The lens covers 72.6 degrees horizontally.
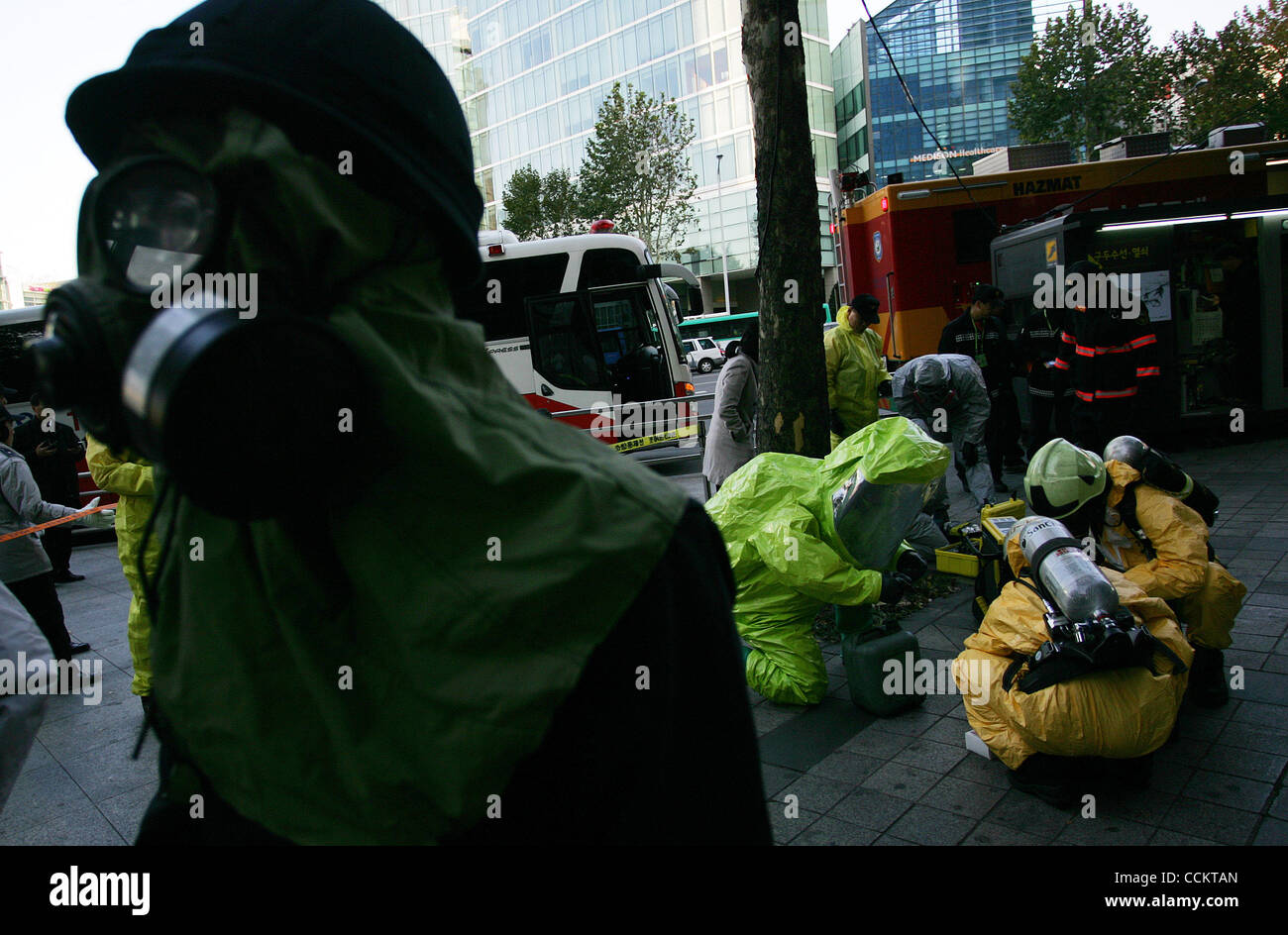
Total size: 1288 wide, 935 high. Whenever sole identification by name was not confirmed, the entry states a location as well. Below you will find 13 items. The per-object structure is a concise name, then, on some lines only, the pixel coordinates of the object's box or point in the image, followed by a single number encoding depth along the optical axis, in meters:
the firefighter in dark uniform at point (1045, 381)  8.23
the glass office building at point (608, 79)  45.22
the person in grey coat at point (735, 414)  6.41
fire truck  9.33
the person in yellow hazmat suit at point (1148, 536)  3.77
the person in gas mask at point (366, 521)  0.69
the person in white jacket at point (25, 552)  5.32
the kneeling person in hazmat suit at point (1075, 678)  3.08
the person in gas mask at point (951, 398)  7.39
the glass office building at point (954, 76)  57.56
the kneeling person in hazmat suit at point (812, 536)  3.87
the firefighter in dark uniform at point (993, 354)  8.59
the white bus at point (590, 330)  12.55
